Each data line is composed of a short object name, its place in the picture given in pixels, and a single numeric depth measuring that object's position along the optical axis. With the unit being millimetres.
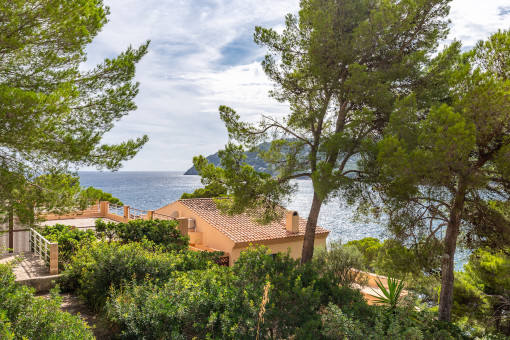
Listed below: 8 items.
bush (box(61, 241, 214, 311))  8016
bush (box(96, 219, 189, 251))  12328
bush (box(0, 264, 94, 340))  4397
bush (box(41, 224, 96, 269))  11008
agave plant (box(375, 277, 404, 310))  7930
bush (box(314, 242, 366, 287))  15719
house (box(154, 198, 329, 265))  18391
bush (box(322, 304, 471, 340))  4957
